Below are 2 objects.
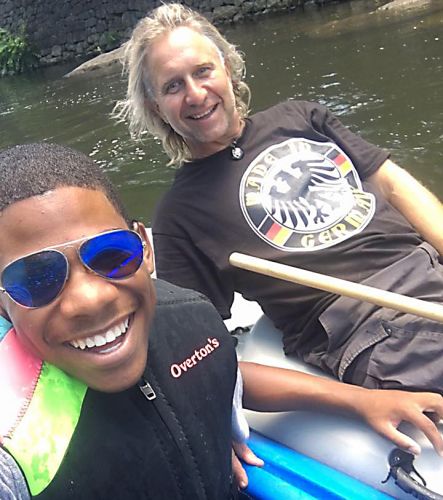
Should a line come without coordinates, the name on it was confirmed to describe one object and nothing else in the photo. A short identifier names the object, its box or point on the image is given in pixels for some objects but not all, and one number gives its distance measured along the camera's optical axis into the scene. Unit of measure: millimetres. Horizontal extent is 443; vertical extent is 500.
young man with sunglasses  870
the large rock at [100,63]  10367
